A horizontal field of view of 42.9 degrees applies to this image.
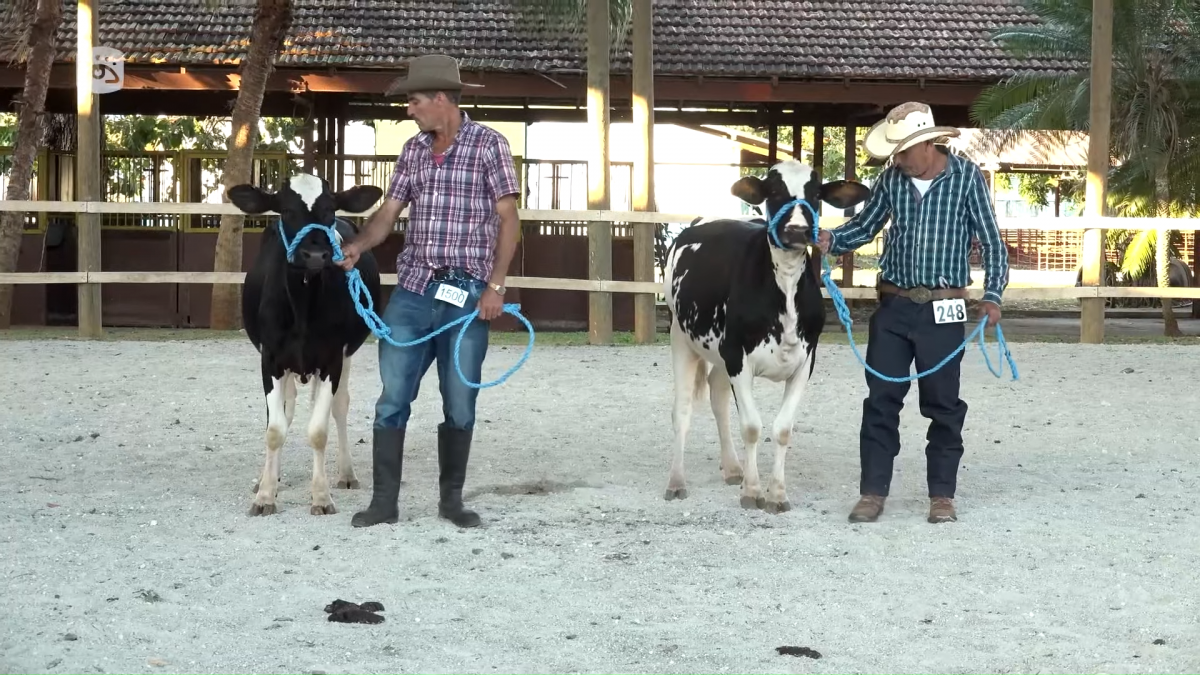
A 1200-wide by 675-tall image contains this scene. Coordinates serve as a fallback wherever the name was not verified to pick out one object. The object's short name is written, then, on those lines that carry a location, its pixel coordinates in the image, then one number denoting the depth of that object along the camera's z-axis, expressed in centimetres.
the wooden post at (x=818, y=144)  2095
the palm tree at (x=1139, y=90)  1938
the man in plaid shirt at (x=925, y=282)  666
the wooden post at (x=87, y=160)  1509
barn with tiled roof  1798
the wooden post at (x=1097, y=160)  1498
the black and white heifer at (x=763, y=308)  682
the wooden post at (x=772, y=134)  2070
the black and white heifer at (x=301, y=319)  655
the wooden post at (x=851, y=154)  2011
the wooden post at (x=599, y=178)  1473
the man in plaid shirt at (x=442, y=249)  631
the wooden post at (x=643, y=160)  1474
